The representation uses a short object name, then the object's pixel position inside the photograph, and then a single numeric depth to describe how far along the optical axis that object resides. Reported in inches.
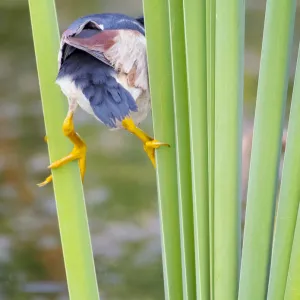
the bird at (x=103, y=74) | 174.8
